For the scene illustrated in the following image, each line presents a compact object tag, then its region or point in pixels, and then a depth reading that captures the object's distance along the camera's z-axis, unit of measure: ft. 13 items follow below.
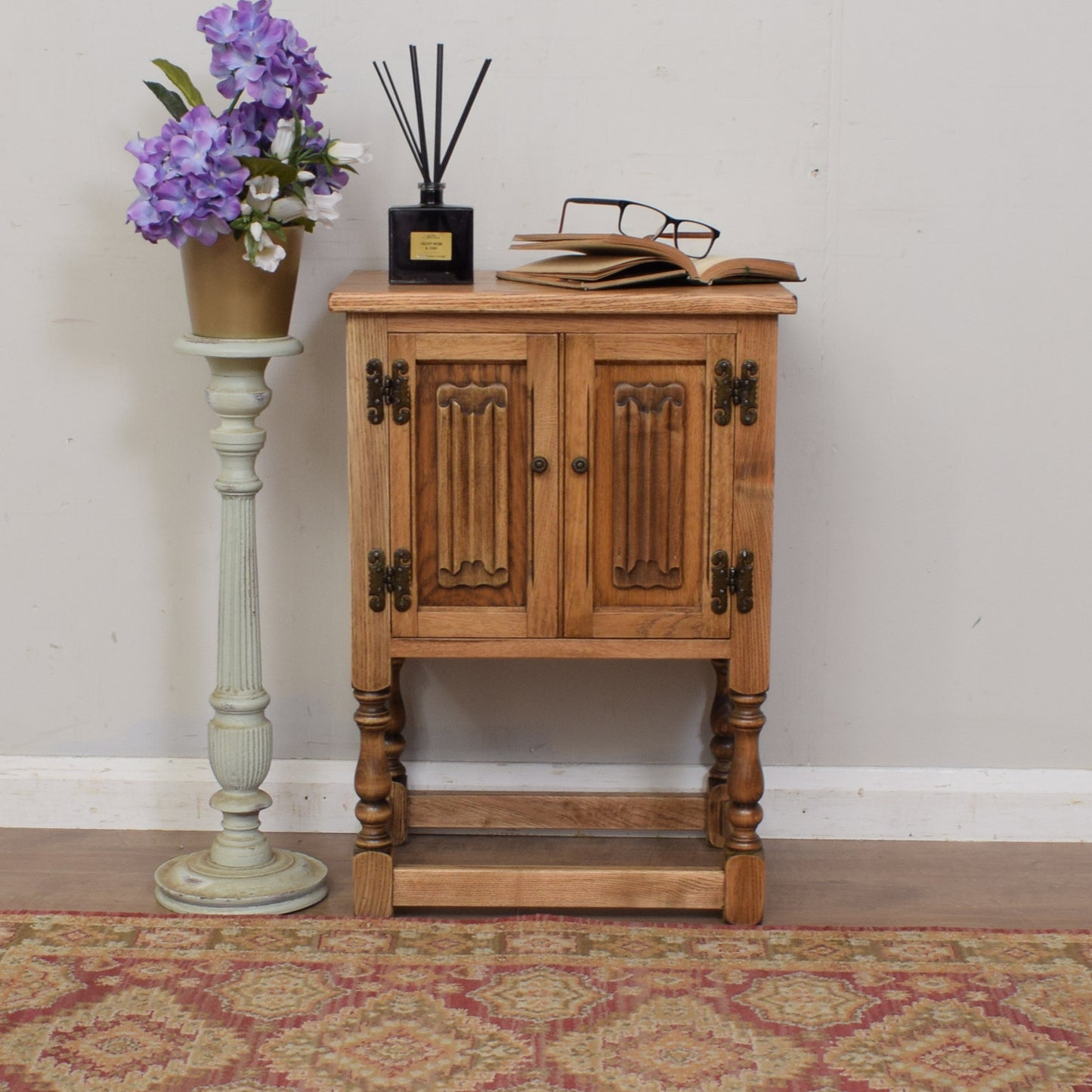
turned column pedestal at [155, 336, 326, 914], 15.56
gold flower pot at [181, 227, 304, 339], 14.73
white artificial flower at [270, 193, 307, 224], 14.48
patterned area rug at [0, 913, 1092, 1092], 12.49
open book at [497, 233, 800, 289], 14.42
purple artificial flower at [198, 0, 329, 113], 14.21
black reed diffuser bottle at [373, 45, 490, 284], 15.10
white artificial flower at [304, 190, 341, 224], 14.74
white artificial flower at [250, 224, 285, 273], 14.37
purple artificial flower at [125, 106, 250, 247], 13.92
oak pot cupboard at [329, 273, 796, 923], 14.35
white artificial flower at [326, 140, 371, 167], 14.66
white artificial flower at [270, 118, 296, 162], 14.47
